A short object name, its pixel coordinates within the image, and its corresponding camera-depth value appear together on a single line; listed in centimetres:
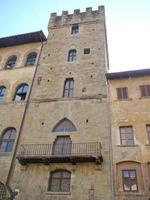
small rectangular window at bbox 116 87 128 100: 1459
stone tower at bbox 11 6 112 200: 1166
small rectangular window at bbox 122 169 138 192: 1091
